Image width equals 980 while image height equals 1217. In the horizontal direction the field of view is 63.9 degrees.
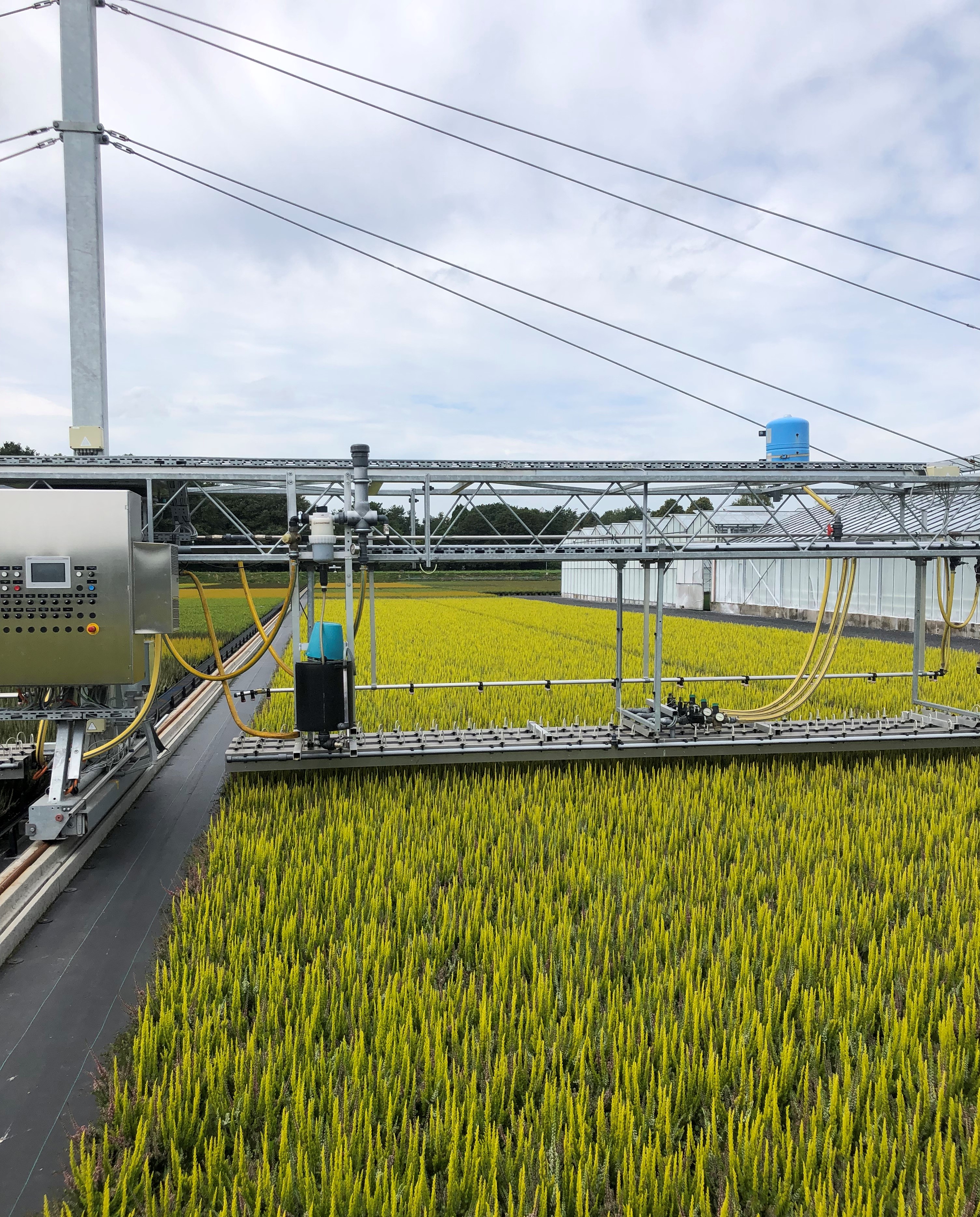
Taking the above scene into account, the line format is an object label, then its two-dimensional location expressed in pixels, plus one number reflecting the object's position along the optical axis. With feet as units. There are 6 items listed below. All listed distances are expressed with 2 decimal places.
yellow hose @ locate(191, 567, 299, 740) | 22.43
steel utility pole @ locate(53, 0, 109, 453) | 23.11
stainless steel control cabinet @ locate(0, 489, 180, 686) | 19.45
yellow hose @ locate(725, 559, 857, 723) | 26.94
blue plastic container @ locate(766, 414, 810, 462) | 27.37
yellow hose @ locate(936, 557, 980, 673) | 28.91
